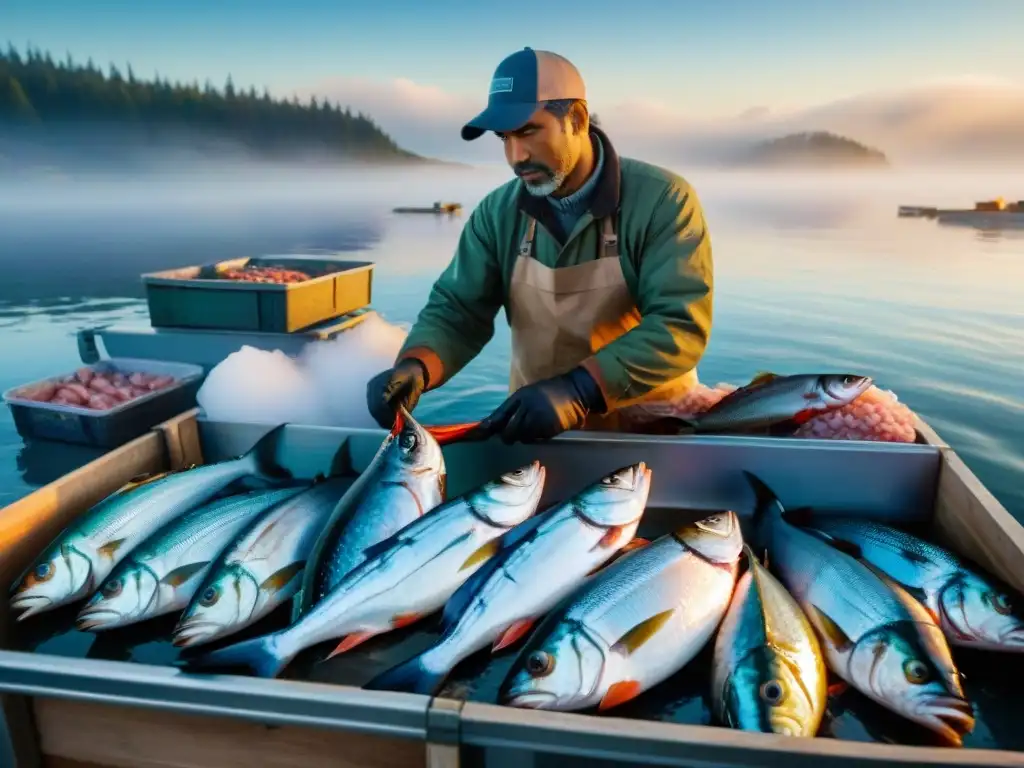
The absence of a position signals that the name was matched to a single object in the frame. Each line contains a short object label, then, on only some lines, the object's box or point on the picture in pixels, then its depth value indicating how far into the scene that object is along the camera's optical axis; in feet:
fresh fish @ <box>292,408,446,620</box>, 5.01
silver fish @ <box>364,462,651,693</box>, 4.17
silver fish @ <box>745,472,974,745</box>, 3.75
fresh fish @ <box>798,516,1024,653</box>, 4.35
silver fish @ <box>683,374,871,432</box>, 7.38
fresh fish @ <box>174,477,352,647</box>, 4.61
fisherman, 6.76
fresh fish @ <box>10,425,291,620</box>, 4.95
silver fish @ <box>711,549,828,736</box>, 3.69
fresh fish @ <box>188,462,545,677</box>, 4.48
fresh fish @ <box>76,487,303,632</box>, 4.80
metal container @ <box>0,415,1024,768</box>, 3.24
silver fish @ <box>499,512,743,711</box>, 3.92
